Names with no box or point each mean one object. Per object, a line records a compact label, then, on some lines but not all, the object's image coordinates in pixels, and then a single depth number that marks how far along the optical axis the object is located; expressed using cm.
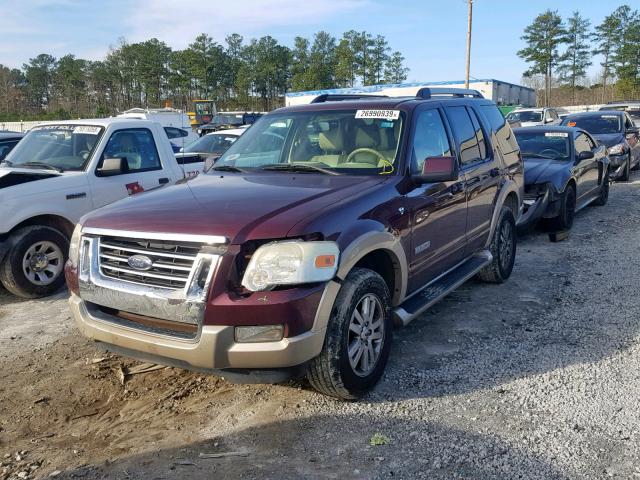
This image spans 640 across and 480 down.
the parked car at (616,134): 1334
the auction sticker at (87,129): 676
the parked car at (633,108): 2248
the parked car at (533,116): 2048
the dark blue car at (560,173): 789
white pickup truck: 588
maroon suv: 305
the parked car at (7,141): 877
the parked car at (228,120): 3195
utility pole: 3572
